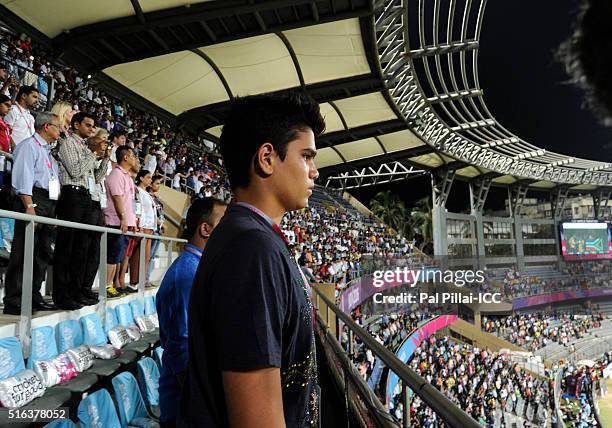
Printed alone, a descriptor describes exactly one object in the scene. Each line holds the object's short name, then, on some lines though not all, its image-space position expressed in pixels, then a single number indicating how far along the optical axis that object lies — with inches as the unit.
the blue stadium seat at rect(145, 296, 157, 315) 220.4
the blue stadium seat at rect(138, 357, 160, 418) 132.3
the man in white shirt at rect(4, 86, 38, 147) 190.9
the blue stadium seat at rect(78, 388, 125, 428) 96.5
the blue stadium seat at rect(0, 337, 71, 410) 94.0
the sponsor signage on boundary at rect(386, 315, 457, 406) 643.6
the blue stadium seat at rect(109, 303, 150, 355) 152.7
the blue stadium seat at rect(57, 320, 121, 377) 123.4
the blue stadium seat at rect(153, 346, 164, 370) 164.1
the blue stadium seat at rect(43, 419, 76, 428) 81.9
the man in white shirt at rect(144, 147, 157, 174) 402.7
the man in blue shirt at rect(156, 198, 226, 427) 76.2
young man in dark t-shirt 31.1
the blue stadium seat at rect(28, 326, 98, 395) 106.9
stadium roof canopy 410.6
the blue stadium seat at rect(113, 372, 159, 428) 115.6
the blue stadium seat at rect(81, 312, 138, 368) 138.8
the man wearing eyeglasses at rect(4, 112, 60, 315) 119.6
